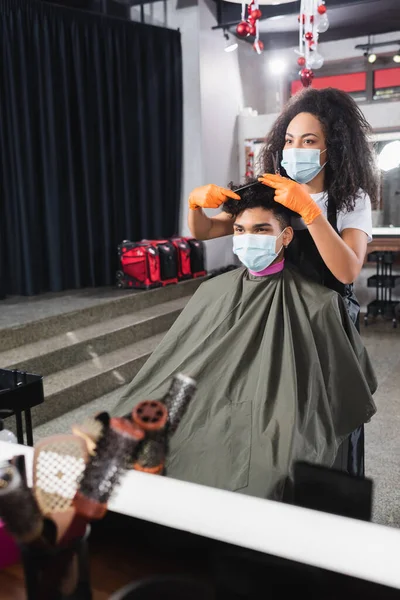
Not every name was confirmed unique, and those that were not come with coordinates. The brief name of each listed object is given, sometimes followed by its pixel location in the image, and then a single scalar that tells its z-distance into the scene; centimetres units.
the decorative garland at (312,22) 334
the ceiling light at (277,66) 668
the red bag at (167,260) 516
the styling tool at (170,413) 64
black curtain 450
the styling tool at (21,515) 59
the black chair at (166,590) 72
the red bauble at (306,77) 298
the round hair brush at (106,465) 60
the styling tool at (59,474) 62
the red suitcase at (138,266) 497
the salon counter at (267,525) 74
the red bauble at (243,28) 352
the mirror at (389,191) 574
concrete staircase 335
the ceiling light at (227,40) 590
